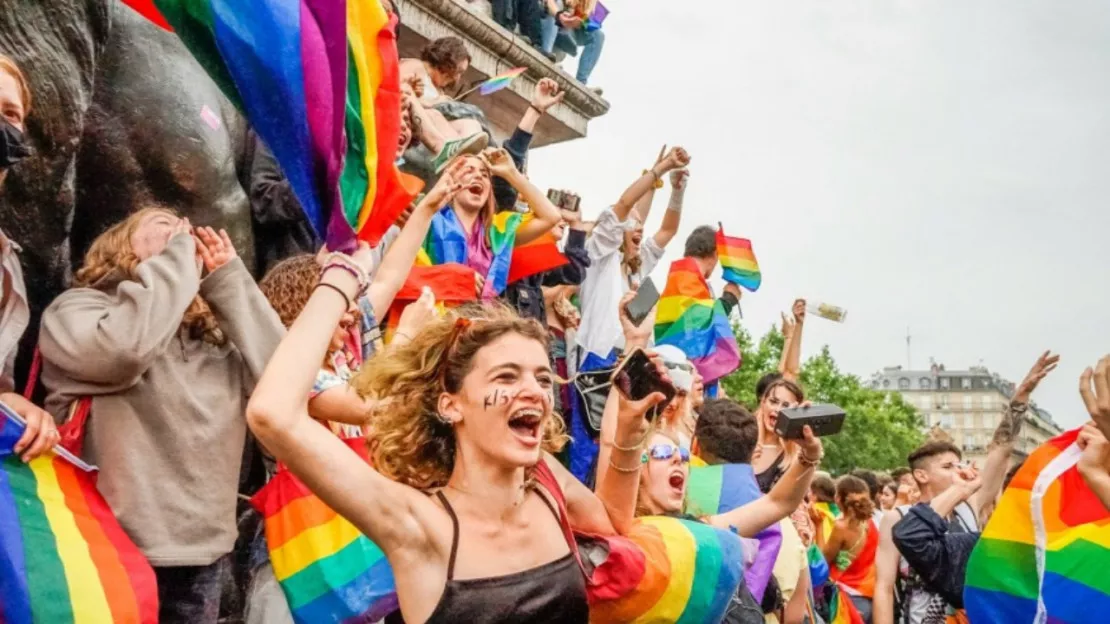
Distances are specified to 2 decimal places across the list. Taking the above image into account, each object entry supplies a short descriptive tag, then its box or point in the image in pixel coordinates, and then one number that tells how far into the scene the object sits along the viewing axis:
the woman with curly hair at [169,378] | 3.13
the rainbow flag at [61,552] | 2.71
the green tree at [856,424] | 56.62
